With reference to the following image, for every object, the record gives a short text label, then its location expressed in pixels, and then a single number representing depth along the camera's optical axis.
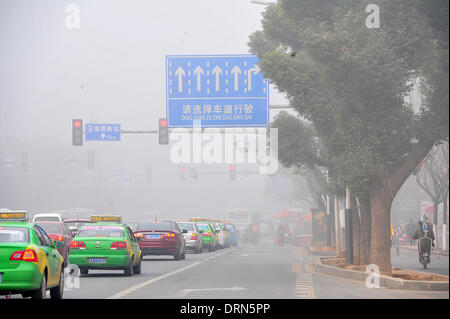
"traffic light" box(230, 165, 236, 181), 76.55
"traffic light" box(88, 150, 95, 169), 64.00
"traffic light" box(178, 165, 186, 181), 73.80
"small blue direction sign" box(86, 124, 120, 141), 52.06
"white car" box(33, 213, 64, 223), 49.34
